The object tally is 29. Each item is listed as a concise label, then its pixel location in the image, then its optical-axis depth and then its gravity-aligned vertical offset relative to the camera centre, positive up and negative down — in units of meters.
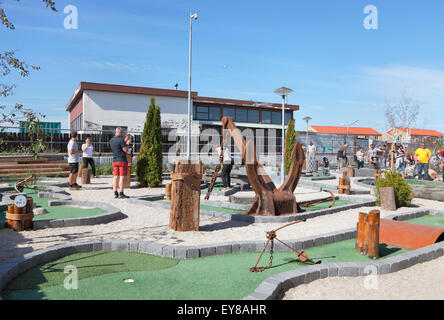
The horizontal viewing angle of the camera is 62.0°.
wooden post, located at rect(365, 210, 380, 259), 5.18 -1.09
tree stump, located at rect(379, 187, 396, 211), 9.45 -1.07
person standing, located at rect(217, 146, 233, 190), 12.36 -0.43
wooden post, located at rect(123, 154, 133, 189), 13.08 -0.92
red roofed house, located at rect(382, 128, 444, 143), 38.71 +2.69
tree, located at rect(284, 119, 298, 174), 22.70 +1.19
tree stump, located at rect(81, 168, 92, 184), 13.61 -0.80
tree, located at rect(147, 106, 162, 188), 13.41 -0.01
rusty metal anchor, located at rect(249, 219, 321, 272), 4.50 -1.34
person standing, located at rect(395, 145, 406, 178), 17.74 -0.13
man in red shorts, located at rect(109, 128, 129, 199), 9.83 -0.07
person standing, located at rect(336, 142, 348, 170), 18.91 -0.02
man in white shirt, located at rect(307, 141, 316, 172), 20.94 -0.10
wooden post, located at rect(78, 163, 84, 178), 15.04 -0.61
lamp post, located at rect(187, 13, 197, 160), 20.18 +4.54
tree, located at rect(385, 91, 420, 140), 39.75 +3.81
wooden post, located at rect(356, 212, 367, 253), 5.34 -1.09
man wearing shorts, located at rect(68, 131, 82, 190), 11.79 -0.23
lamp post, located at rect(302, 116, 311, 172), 28.71 +2.92
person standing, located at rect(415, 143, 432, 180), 15.75 -0.15
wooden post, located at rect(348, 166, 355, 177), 19.14 -0.79
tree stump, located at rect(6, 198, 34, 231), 6.38 -1.10
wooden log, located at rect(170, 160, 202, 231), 6.42 -0.72
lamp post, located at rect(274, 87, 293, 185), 13.83 +2.46
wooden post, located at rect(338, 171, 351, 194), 11.94 -0.92
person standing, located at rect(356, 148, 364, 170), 22.28 -0.04
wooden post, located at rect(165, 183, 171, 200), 9.99 -1.03
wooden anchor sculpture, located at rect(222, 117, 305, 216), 7.91 -0.61
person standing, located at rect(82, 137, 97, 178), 14.01 +0.00
